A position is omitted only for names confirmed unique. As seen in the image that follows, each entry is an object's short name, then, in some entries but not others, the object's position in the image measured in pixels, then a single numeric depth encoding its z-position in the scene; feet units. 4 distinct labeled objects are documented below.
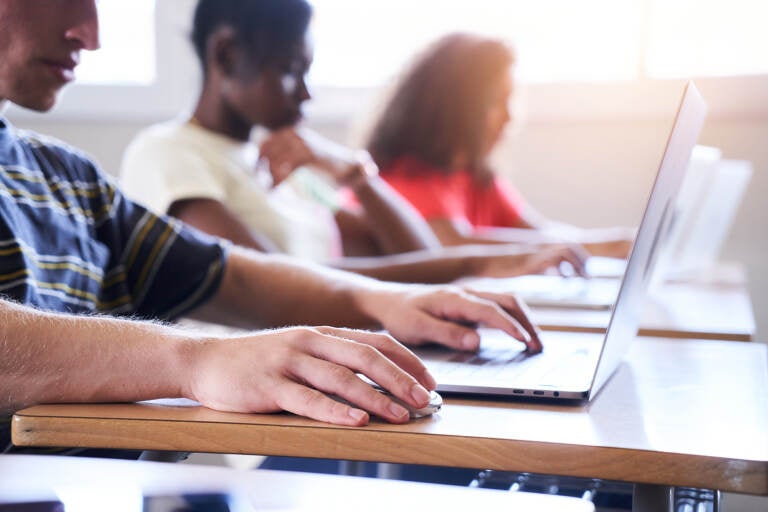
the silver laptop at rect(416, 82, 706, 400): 2.39
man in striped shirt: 2.20
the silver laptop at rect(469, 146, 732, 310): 4.85
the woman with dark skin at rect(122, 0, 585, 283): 5.57
